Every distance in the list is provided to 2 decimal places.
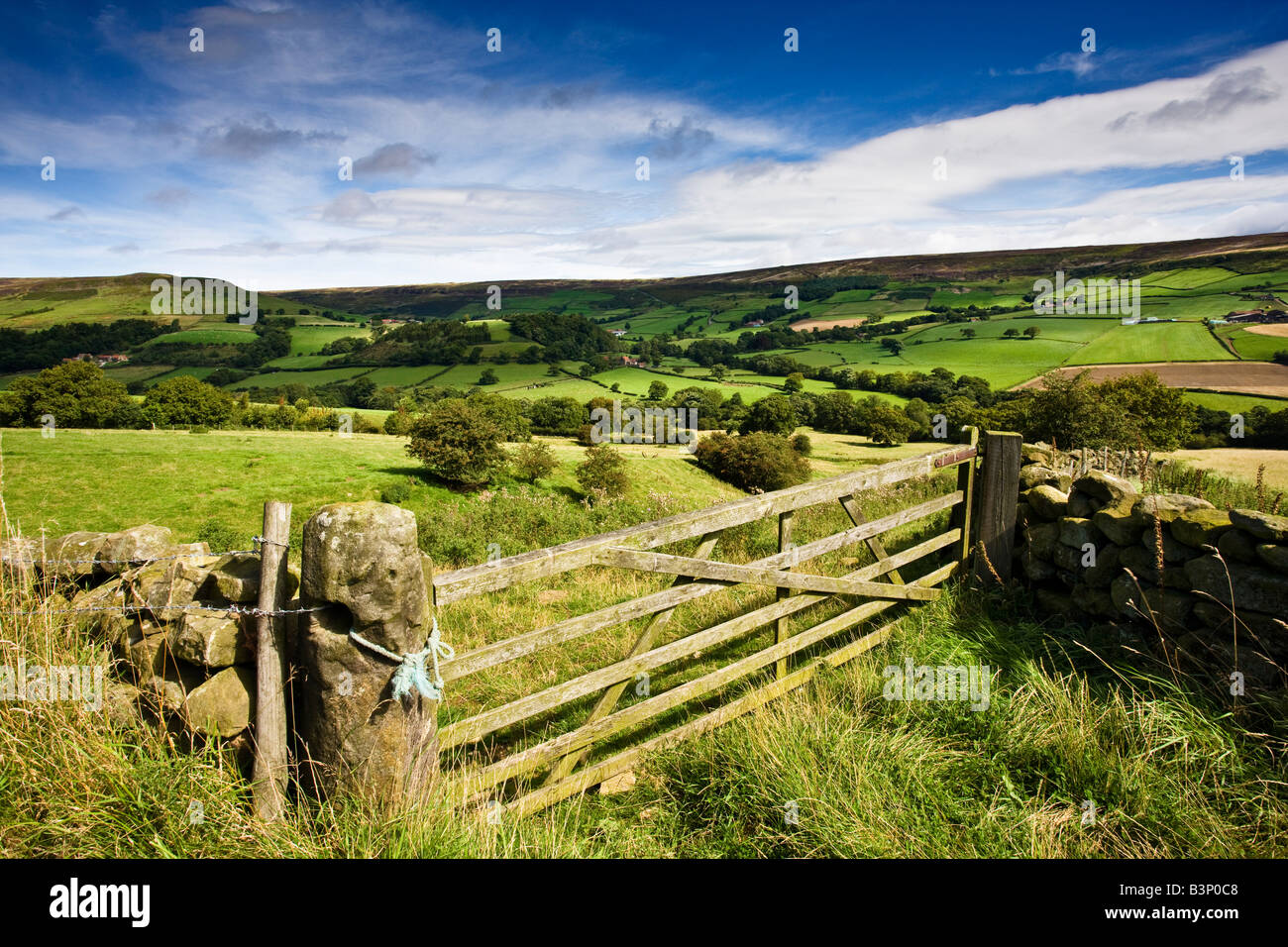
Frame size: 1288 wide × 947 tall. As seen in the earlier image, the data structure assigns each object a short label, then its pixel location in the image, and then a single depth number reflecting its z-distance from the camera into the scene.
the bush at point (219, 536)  23.52
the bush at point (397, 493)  34.83
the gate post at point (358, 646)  2.70
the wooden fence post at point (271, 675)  2.86
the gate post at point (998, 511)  5.77
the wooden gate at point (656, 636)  3.32
